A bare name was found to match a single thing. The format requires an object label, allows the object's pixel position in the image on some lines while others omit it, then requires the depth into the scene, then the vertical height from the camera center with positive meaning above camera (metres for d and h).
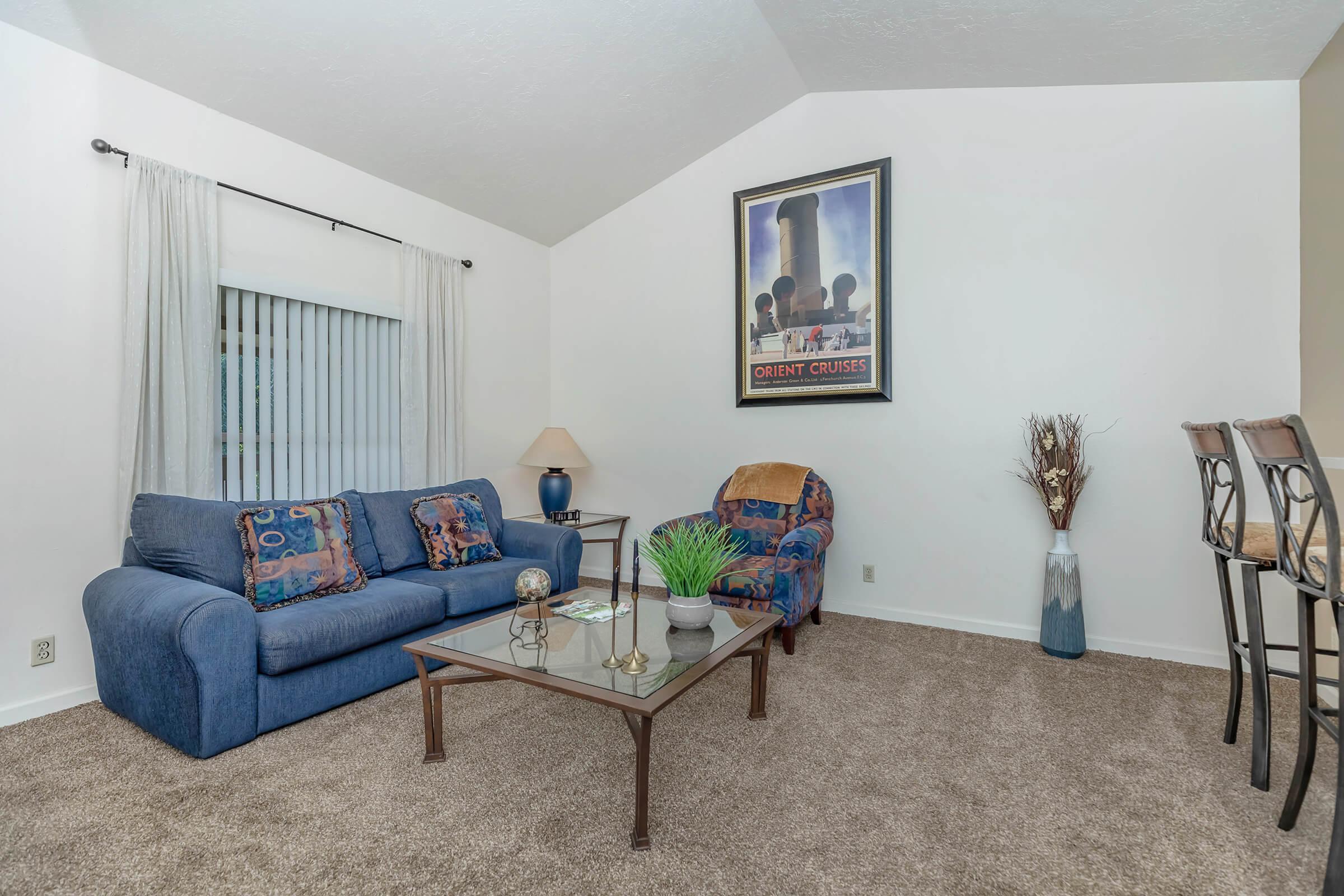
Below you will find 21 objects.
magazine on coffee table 2.50 -0.67
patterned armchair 3.13 -0.58
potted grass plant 2.31 -0.48
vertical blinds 3.11 +0.27
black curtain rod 2.60 +1.26
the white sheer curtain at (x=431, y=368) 3.92 +0.51
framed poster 3.79 +1.00
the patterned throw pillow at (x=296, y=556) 2.61 -0.47
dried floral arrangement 3.17 -0.10
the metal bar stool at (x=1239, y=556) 1.88 -0.34
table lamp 4.49 -0.10
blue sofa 2.11 -0.70
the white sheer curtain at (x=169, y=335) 2.71 +0.51
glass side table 4.42 -0.53
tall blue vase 3.11 -0.81
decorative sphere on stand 2.29 -0.51
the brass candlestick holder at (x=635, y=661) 1.92 -0.67
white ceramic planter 2.31 -0.61
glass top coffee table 1.71 -0.68
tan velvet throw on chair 3.78 -0.22
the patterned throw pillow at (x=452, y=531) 3.33 -0.45
